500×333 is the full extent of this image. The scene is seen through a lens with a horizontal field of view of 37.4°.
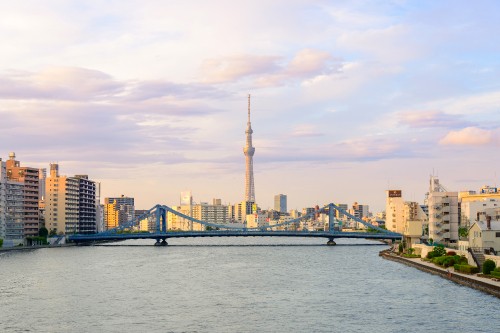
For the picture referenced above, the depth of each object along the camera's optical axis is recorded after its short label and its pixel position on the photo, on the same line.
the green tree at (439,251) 89.69
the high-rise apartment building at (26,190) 170.50
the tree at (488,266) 65.12
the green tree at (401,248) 116.31
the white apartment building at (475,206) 166.25
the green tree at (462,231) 142.88
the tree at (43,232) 178.25
